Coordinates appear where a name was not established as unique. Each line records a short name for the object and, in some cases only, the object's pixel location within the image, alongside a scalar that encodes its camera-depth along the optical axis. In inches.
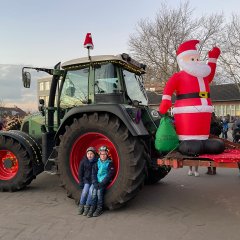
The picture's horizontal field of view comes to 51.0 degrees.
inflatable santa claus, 142.0
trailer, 126.5
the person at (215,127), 172.3
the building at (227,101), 1286.3
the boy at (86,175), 147.0
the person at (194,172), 235.1
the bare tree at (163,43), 844.7
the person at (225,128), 534.7
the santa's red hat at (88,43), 162.0
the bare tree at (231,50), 807.8
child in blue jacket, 144.3
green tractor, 143.8
